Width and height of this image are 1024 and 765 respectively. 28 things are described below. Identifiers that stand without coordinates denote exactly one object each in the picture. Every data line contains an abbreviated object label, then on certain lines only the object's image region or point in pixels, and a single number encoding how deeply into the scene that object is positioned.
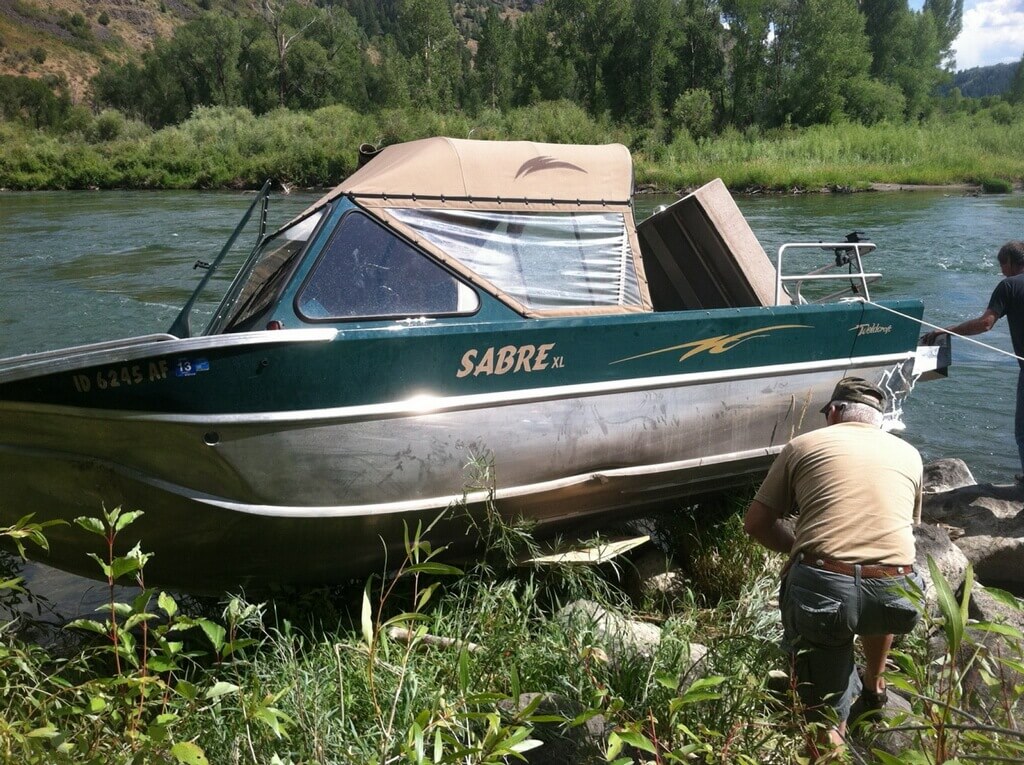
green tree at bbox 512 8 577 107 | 73.25
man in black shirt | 6.61
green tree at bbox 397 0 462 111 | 78.38
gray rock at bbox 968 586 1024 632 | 4.75
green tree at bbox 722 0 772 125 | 66.12
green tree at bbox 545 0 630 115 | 71.12
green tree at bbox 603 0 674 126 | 68.62
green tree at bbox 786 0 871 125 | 61.44
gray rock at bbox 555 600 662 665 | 3.95
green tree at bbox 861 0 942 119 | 71.69
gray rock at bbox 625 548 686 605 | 5.43
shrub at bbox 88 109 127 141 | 57.25
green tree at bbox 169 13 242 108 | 79.88
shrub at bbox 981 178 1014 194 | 35.22
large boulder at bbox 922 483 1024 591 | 5.96
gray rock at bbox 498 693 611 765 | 3.32
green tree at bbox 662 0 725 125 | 68.56
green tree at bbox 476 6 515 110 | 79.06
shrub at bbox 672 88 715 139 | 57.09
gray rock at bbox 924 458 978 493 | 7.39
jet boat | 4.20
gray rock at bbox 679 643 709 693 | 3.52
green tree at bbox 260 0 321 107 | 78.75
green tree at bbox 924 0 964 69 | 91.88
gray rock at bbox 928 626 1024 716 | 2.79
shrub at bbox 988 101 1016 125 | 63.62
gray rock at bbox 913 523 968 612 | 5.22
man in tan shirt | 3.50
